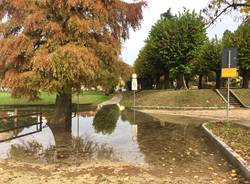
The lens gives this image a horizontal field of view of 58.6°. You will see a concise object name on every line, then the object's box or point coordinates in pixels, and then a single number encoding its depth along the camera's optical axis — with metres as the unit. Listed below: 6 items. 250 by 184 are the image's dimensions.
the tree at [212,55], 26.28
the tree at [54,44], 9.51
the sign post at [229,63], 9.17
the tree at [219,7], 8.48
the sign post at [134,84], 18.05
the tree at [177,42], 24.96
